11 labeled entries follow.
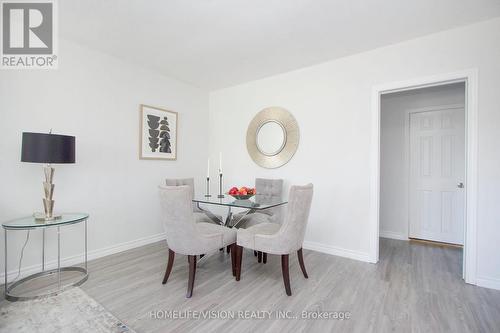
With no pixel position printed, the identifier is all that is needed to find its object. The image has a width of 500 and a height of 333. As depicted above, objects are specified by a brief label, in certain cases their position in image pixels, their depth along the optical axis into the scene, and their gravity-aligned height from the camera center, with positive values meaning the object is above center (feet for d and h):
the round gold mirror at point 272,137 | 11.18 +1.48
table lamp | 6.56 +0.34
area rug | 5.24 -3.68
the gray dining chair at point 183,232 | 6.30 -1.89
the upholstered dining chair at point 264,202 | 9.38 -1.44
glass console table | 6.37 -3.56
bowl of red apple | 8.55 -1.00
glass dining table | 7.98 -1.34
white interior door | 11.02 -0.37
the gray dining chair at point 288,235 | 6.61 -2.12
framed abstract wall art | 10.80 +1.56
